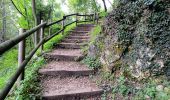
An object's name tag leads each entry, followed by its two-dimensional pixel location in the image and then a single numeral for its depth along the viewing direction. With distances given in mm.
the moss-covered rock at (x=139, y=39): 1877
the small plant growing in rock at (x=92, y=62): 2560
